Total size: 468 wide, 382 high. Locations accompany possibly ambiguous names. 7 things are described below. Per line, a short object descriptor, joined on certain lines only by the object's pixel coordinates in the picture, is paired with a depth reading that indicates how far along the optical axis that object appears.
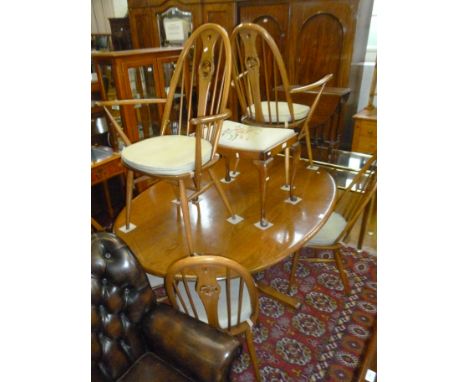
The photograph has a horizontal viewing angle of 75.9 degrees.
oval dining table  1.36
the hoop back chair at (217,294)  1.00
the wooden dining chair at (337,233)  1.45
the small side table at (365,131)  2.82
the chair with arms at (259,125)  1.49
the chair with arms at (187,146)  1.31
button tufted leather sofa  1.02
